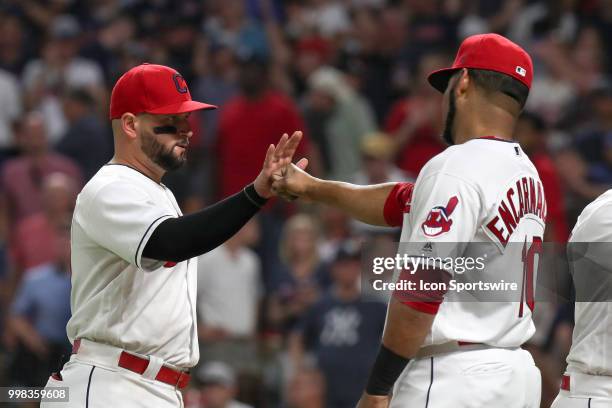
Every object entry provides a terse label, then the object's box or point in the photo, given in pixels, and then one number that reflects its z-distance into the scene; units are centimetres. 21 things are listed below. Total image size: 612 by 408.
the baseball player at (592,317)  934
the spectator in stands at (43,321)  1728
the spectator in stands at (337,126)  2230
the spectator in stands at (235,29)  2395
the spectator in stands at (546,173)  1733
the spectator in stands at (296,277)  1859
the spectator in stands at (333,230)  1944
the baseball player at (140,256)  902
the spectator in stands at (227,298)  1831
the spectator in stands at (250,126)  2036
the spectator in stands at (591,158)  1866
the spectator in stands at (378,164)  1941
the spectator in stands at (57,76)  2323
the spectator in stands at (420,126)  2027
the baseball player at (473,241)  838
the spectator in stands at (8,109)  2241
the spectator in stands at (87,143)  2152
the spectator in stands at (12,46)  2419
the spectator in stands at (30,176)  2077
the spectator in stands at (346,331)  1655
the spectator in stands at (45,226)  1912
